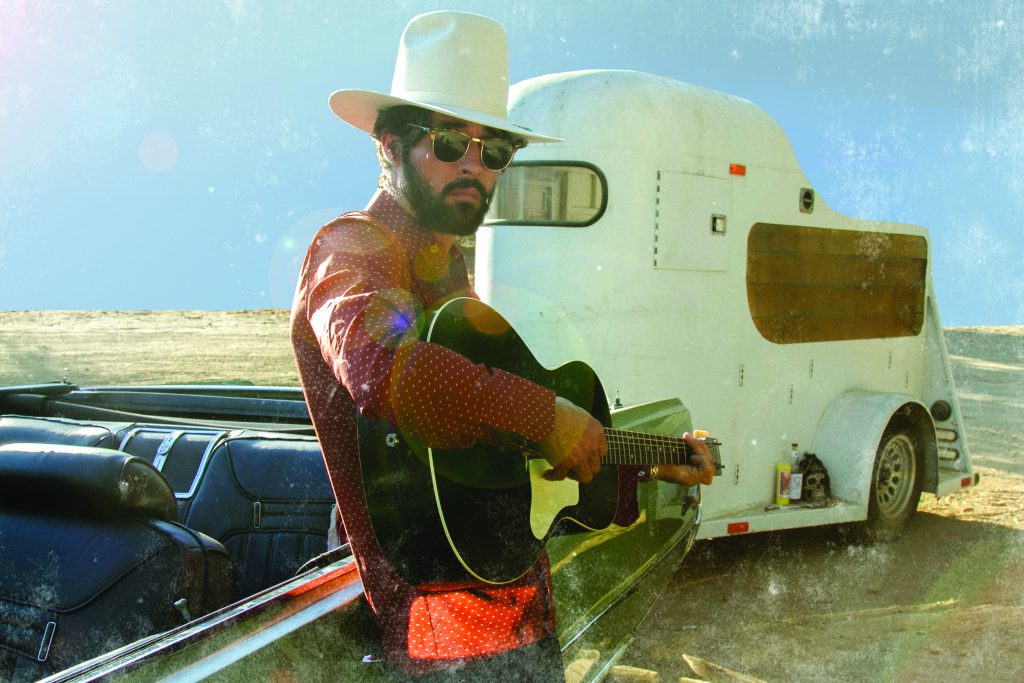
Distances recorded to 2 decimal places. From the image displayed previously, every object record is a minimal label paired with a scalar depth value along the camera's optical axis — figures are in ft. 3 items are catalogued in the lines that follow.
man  5.10
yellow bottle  17.71
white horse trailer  15.70
